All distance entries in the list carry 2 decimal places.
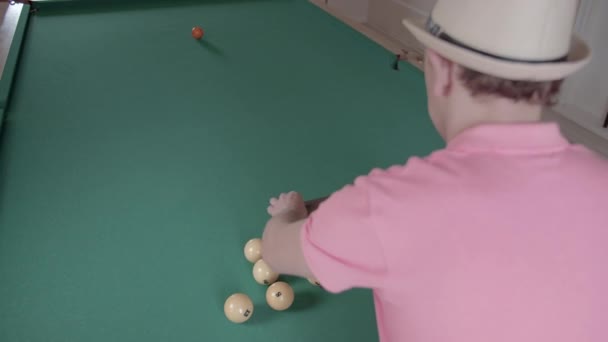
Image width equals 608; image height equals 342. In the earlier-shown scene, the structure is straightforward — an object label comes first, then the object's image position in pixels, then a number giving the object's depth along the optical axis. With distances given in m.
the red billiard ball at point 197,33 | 2.68
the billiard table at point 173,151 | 1.31
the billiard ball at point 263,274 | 1.36
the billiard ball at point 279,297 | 1.30
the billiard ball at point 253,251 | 1.42
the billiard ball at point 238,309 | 1.25
